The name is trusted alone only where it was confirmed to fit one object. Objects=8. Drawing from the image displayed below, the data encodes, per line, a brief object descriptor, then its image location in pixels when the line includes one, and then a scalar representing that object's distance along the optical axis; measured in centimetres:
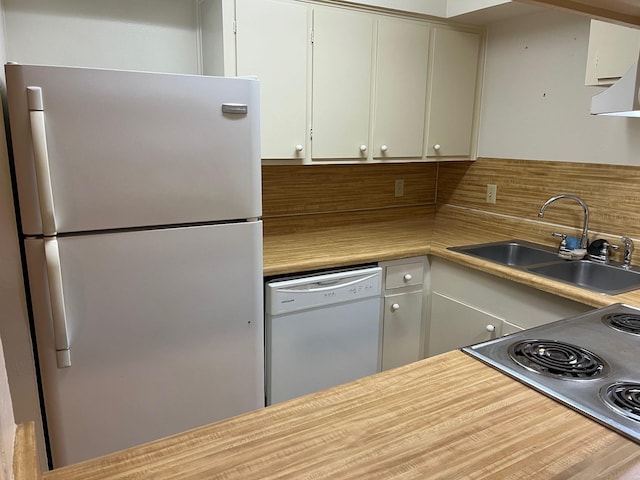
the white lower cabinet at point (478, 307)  194
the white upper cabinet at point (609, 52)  171
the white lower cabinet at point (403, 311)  237
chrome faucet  220
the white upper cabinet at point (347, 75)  208
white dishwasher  204
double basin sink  204
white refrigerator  143
